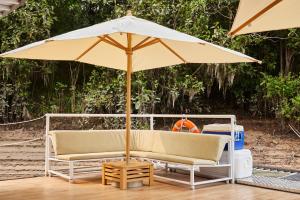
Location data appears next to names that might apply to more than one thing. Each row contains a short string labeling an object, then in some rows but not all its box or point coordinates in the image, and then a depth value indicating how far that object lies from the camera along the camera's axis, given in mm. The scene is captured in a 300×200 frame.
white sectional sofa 5215
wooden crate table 5005
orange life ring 6211
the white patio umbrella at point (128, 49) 4480
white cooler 5516
